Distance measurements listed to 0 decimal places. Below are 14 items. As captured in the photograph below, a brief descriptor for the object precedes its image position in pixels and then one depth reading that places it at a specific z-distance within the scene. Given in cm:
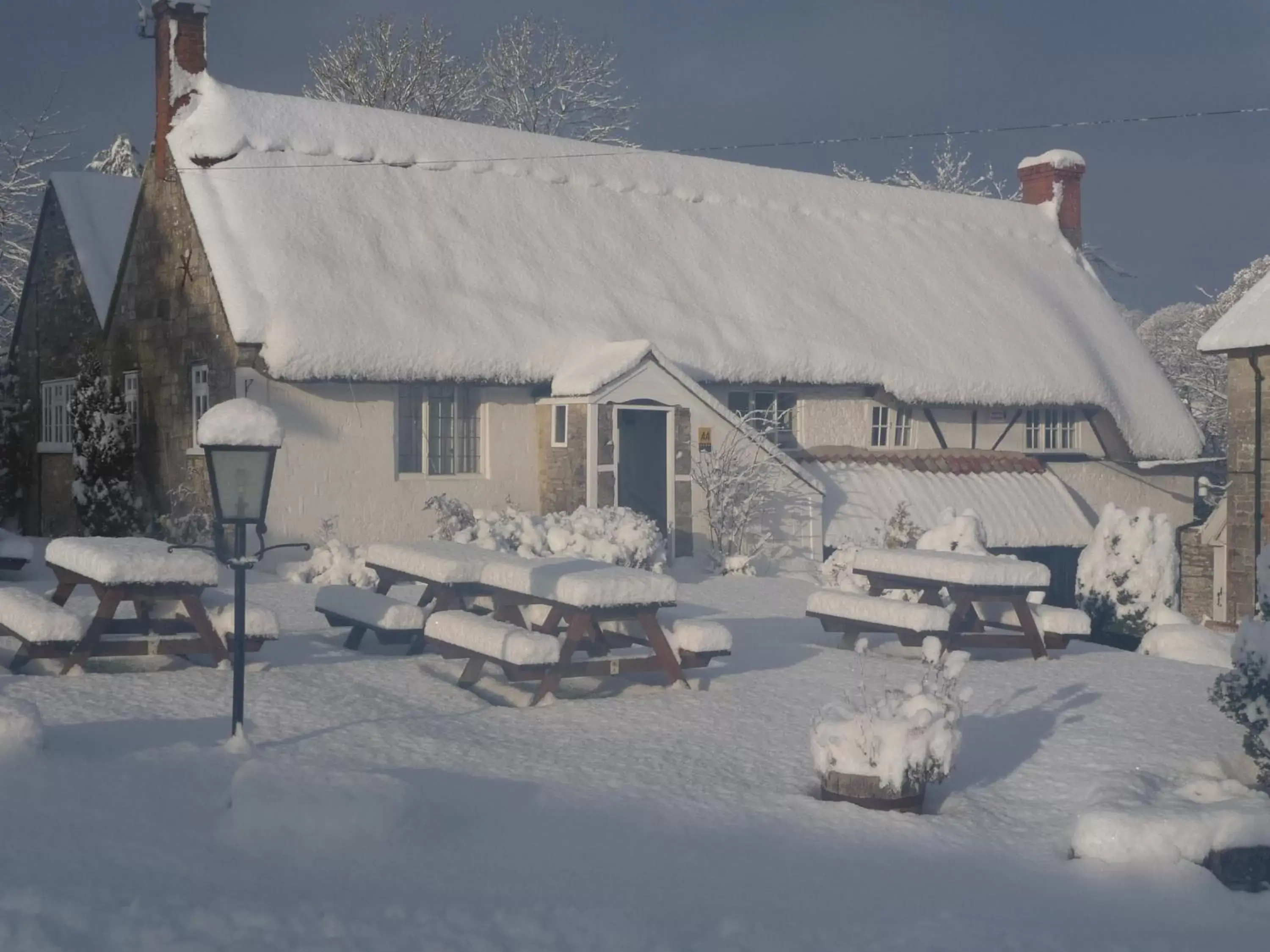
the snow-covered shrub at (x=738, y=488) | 1986
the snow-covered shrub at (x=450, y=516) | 1712
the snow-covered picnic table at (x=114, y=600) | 945
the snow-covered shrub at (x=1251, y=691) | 817
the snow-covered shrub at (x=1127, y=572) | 1928
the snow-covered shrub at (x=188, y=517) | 1794
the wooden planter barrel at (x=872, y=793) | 766
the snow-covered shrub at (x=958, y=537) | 1540
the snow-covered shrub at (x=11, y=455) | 2352
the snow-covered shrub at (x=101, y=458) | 1973
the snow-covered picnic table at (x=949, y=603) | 1189
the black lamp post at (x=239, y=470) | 776
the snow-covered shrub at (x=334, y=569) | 1630
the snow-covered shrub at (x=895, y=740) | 762
